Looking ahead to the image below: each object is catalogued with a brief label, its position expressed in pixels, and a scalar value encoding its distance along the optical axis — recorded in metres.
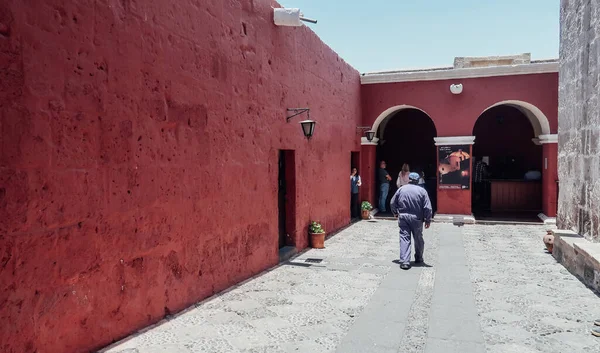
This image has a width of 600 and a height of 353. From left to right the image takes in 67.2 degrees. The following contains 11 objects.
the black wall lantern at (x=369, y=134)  12.72
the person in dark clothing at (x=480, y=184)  16.05
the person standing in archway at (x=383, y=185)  13.60
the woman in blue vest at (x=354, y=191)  11.92
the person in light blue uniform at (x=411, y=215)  7.04
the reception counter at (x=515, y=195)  14.05
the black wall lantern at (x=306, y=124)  7.76
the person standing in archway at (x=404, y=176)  12.04
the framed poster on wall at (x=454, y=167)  12.25
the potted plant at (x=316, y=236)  8.59
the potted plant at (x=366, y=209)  12.73
